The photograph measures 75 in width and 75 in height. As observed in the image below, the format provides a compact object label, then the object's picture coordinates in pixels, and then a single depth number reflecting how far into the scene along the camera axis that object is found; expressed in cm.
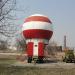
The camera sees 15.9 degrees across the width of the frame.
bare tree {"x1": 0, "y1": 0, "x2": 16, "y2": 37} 1852
